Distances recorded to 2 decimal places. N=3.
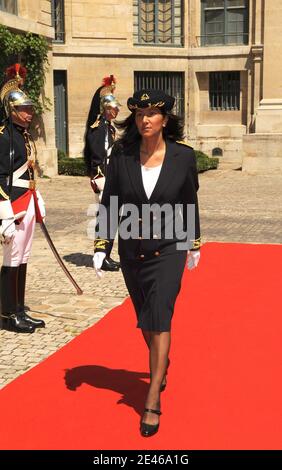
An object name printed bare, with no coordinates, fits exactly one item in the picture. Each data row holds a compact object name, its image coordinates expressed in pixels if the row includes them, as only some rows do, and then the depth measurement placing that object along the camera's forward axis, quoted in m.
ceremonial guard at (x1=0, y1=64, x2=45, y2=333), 5.50
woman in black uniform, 4.00
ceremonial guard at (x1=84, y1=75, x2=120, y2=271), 7.96
